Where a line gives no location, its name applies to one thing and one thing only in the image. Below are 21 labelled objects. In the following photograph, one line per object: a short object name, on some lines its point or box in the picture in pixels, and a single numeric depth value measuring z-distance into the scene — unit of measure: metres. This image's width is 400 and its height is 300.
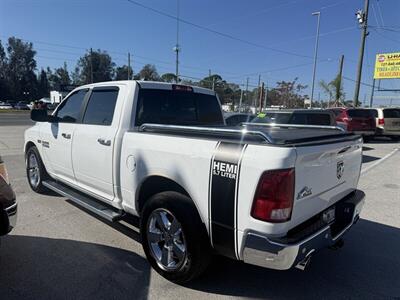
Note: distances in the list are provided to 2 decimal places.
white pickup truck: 2.27
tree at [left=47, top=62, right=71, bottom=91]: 102.94
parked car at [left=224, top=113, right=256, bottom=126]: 10.46
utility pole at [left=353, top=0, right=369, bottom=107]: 22.45
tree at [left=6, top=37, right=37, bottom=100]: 86.50
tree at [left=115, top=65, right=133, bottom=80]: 95.58
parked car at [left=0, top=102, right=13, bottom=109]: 67.07
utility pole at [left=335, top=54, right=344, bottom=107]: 33.03
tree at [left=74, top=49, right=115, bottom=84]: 87.69
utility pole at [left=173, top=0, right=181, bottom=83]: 26.27
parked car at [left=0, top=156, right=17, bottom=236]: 2.91
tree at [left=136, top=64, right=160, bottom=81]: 81.14
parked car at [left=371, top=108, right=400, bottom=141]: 16.41
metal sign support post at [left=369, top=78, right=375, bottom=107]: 48.53
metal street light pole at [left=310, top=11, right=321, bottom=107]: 29.45
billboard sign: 37.81
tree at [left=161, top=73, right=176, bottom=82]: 76.39
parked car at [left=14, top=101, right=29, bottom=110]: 66.31
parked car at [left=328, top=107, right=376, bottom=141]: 14.65
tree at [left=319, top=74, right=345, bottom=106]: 33.34
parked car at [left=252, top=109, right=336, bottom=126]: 9.38
